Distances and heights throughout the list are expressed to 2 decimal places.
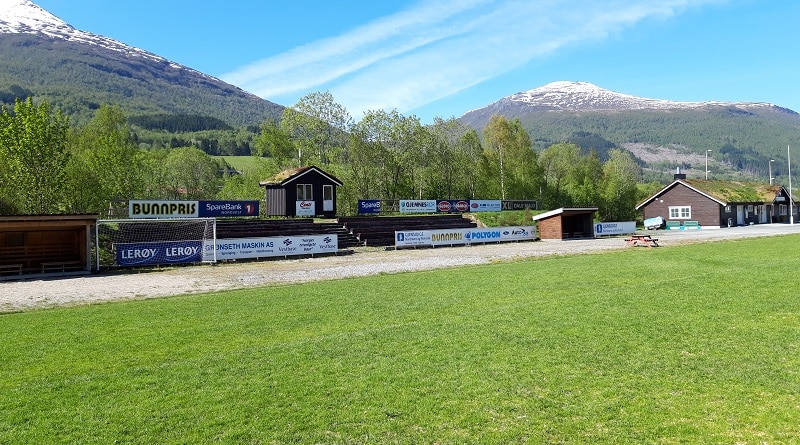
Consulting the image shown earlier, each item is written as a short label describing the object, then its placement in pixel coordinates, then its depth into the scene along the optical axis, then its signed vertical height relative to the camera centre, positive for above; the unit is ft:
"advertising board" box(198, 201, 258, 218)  115.85 +4.72
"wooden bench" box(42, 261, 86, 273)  82.89 -5.43
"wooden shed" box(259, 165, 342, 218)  135.74 +9.26
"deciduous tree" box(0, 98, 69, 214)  109.70 +16.84
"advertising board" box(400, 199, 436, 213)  162.09 +5.86
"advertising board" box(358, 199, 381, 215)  154.51 +5.76
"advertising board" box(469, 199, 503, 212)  173.88 +5.86
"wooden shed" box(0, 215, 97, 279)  79.36 -1.95
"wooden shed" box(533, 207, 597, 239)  139.03 -0.75
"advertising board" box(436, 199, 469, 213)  166.81 +5.92
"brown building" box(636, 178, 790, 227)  183.83 +5.17
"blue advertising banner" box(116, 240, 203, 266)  86.94 -3.88
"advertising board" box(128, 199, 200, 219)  98.63 +4.25
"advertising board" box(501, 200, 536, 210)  180.47 +5.84
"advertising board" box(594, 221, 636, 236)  152.35 -2.72
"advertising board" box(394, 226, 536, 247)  118.01 -3.26
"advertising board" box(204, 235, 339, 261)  94.68 -3.62
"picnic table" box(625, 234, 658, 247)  108.47 -4.82
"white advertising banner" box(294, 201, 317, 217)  136.80 +4.97
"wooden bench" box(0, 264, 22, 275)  78.87 -5.41
